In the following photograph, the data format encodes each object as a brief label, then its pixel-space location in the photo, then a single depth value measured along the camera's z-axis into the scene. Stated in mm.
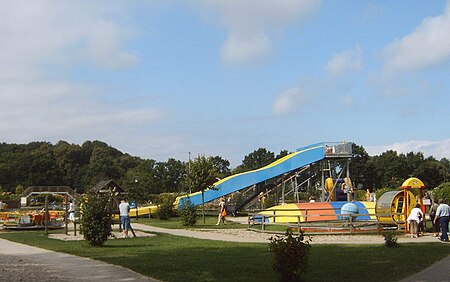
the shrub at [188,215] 33656
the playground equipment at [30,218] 34562
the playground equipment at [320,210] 31672
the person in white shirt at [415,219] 23781
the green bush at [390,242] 19016
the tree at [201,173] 40906
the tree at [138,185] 48688
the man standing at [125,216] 25234
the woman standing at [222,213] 35188
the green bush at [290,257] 11445
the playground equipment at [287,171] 43219
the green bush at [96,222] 20453
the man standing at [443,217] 21781
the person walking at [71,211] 34931
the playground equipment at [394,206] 26703
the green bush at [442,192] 37750
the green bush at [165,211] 44900
